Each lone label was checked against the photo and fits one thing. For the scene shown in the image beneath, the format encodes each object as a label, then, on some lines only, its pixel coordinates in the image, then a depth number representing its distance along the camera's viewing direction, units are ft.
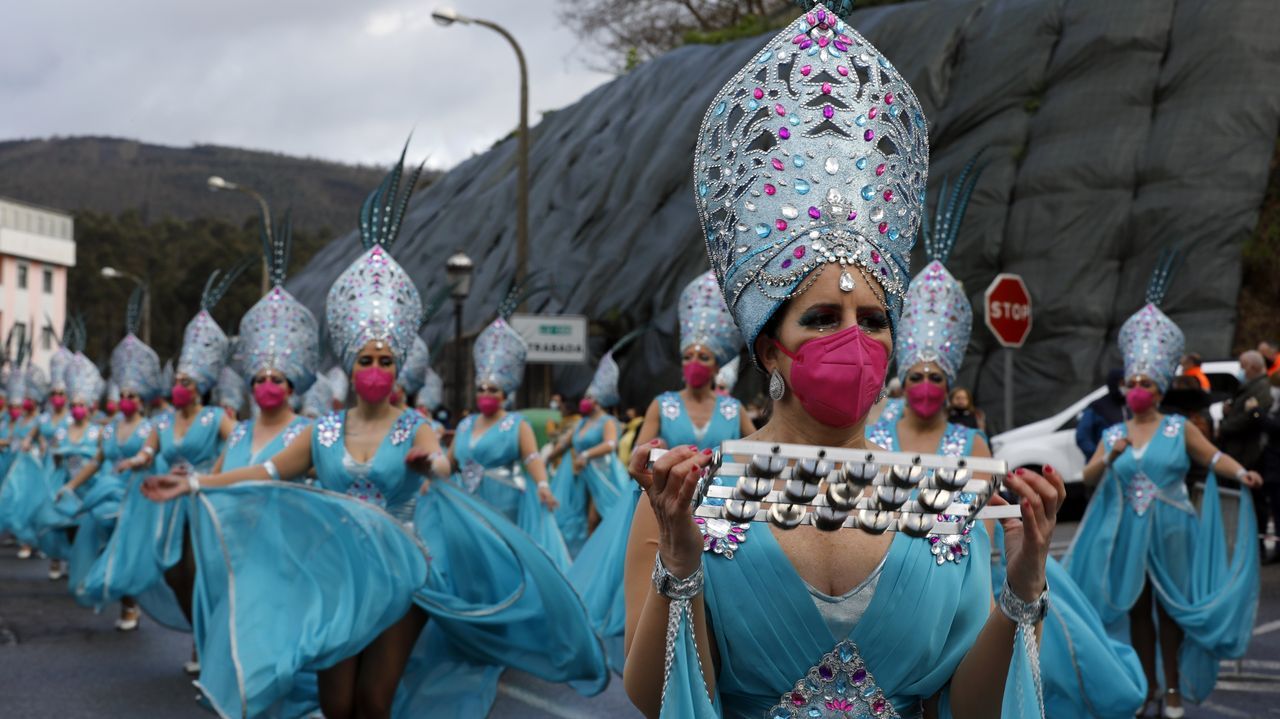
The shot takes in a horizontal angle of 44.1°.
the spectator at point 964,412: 41.88
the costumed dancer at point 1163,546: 26.66
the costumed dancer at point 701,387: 34.12
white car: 55.01
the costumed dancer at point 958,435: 17.76
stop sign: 52.16
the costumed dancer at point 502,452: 36.17
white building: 257.55
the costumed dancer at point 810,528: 8.74
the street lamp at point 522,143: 65.26
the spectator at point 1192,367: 44.39
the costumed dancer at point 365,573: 20.02
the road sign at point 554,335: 66.49
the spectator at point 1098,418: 39.06
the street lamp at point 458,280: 61.67
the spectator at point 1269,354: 45.37
